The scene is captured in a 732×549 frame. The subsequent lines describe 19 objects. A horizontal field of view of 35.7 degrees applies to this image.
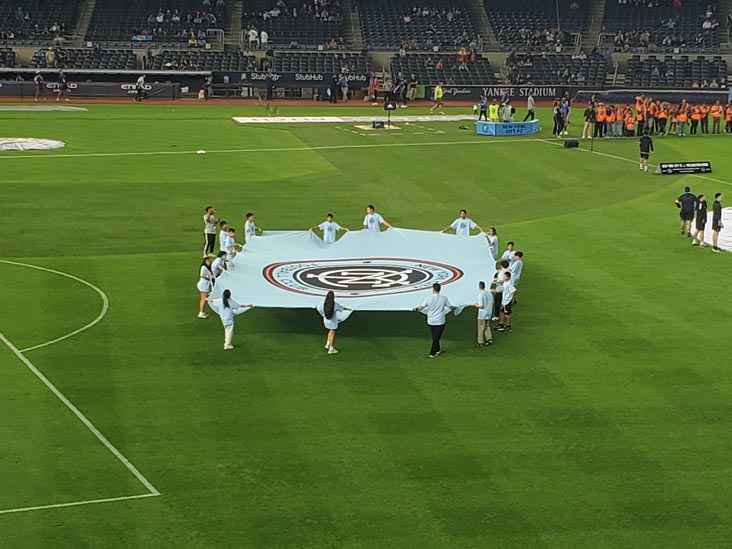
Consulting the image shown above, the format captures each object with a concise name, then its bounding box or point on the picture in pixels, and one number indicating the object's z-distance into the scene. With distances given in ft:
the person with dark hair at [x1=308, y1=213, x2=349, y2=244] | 110.52
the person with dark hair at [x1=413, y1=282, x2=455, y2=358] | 86.43
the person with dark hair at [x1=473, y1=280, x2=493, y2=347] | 88.12
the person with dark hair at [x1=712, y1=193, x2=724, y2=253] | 119.96
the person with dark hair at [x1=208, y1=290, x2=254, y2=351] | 86.48
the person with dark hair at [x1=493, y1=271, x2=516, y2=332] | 92.48
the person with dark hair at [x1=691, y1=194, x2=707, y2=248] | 121.80
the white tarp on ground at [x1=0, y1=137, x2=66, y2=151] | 181.77
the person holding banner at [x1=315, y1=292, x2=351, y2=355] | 86.28
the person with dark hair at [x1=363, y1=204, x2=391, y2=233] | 113.80
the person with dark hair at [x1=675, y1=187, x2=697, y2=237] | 126.82
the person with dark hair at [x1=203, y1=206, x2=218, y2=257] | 112.61
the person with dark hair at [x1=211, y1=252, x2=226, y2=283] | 96.22
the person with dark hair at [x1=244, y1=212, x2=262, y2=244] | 108.99
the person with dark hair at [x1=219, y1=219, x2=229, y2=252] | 102.17
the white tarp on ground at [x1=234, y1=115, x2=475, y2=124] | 228.22
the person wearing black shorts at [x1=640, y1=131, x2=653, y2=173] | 170.40
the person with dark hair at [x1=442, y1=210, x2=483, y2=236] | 112.06
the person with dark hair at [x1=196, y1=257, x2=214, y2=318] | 93.56
